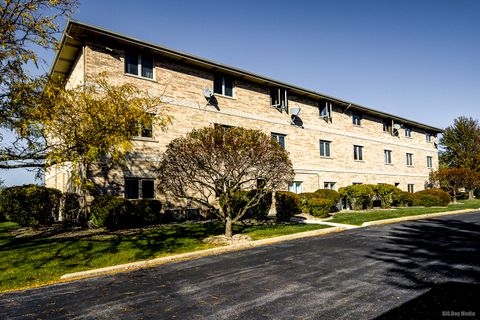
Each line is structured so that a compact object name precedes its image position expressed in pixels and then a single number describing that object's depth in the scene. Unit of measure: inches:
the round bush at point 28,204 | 484.4
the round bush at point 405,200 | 1015.5
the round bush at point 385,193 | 961.5
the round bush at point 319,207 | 718.5
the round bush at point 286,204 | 725.3
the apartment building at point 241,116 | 600.4
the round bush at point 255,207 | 652.1
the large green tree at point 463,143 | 1766.7
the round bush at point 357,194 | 899.4
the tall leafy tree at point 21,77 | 302.8
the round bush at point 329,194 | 842.8
